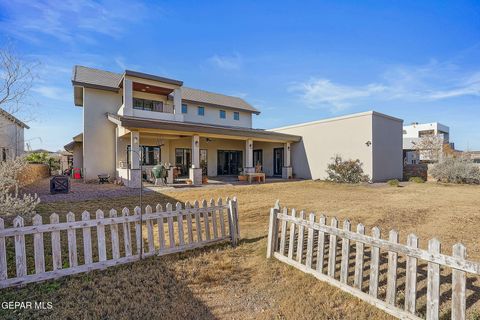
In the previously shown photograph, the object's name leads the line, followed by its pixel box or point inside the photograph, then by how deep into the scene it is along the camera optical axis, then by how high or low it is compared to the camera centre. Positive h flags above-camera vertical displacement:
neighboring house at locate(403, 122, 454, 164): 32.69 +1.31
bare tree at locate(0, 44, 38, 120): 5.48 +1.85
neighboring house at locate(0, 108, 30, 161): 17.87 +1.57
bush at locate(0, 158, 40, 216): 4.62 -0.68
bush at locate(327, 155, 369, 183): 16.69 -1.14
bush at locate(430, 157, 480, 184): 16.39 -1.19
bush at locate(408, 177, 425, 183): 17.20 -1.80
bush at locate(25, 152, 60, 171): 26.89 +0.14
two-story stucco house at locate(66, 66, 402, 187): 15.23 +1.53
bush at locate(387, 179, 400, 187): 15.18 -1.77
